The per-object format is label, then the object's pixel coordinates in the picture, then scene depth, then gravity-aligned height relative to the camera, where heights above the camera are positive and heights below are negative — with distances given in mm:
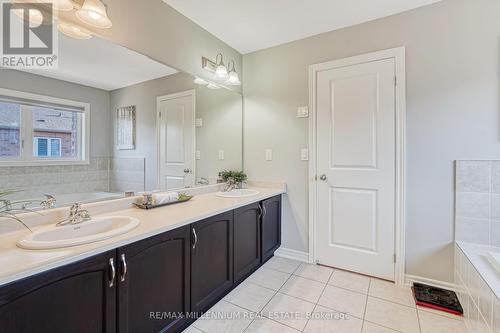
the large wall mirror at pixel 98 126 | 1270 +265
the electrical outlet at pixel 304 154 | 2495 +113
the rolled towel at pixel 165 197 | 1772 -253
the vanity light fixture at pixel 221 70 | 2402 +993
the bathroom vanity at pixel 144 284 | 869 -576
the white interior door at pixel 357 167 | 2123 -24
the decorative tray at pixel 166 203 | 1712 -298
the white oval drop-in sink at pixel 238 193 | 2271 -293
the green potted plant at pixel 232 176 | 2670 -130
